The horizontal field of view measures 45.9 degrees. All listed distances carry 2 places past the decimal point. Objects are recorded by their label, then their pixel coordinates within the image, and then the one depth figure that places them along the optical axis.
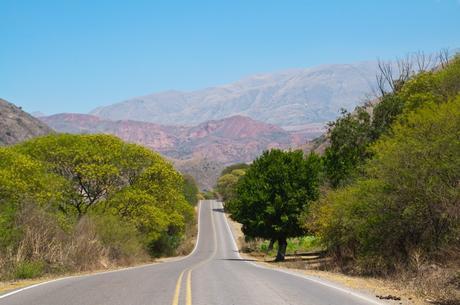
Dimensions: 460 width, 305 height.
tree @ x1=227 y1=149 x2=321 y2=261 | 52.28
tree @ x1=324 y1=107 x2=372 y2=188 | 49.66
